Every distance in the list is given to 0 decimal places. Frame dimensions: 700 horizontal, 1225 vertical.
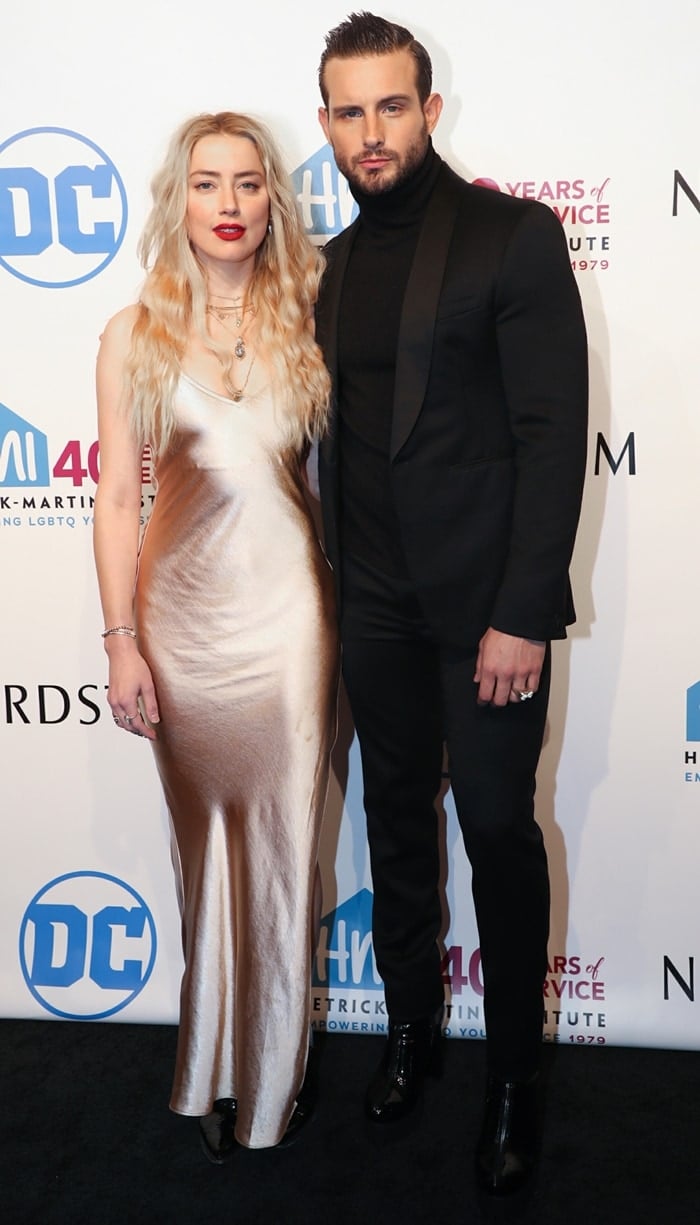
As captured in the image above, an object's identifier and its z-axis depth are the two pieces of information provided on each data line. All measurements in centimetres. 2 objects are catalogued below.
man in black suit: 178
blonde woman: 196
